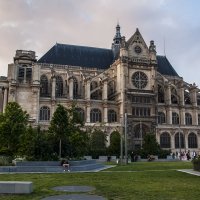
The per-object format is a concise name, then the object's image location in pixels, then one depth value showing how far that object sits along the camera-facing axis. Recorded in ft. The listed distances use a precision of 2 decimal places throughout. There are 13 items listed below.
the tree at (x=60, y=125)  77.40
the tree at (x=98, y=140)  146.53
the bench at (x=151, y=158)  126.46
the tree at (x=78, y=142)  80.24
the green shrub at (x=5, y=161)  66.12
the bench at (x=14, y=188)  31.67
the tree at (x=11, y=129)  91.21
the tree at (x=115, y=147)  141.60
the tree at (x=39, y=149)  70.80
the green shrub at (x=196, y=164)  63.66
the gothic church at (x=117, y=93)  168.46
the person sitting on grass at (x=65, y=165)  62.80
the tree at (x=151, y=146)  143.30
